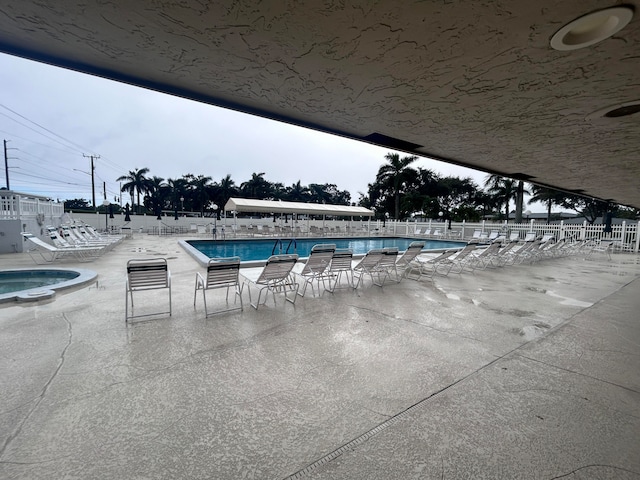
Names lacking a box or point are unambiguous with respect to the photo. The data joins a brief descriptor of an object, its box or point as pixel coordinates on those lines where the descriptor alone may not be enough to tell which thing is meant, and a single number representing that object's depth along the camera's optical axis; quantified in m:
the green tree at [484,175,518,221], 27.03
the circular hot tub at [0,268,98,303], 4.95
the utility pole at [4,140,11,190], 30.12
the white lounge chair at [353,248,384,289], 5.66
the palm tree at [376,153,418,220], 31.45
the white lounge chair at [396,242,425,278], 6.46
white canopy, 15.95
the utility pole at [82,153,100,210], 27.30
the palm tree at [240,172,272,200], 41.22
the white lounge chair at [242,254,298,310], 4.34
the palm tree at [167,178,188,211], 42.94
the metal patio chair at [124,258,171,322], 3.83
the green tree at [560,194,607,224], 29.22
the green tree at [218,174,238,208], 41.09
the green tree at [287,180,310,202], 45.00
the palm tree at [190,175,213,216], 42.00
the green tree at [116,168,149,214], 40.81
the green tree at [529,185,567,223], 27.94
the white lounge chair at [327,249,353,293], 5.50
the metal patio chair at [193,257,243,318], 4.05
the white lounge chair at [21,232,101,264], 7.74
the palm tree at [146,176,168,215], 42.28
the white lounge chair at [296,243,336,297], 5.05
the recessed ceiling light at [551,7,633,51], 1.62
